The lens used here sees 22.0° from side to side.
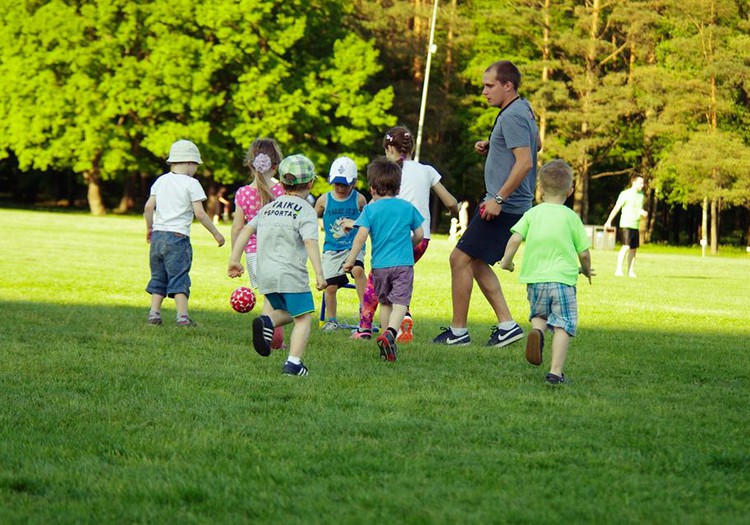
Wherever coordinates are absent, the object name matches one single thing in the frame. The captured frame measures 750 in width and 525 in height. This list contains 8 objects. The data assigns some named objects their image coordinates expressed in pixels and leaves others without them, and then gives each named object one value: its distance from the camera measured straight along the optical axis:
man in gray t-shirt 15.33
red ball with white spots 15.70
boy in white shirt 17.92
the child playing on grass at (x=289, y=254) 13.08
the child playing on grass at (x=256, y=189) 16.22
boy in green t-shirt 12.70
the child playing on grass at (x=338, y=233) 17.67
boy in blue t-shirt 15.24
